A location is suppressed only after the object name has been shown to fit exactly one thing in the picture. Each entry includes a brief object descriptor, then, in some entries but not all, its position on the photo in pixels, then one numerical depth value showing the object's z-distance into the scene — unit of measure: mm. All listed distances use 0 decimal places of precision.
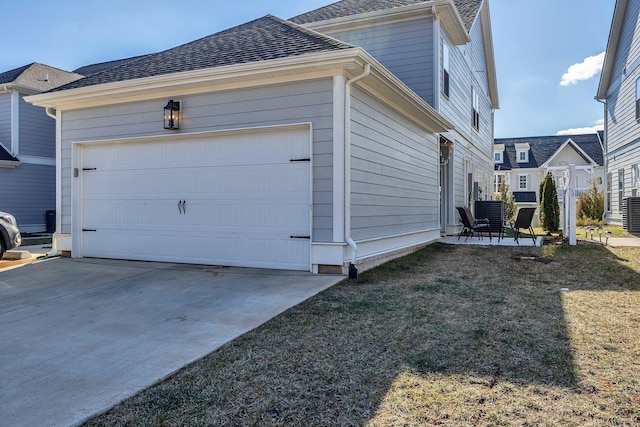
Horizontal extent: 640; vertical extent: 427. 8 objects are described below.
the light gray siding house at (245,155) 5711
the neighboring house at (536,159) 28750
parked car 7097
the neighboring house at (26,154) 13938
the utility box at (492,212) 10898
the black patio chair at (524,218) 9539
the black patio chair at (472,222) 10016
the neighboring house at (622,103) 12859
